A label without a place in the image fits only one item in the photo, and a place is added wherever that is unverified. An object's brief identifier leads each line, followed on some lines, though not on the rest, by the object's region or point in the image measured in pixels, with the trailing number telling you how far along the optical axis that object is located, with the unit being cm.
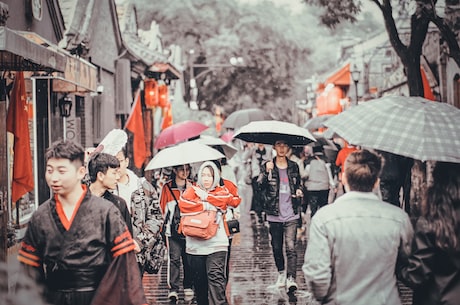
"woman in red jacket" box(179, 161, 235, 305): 778
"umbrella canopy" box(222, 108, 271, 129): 1873
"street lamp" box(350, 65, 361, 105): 2534
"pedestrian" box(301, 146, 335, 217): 1488
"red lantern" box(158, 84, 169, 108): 2686
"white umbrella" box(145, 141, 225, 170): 855
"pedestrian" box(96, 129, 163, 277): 712
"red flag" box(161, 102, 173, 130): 2664
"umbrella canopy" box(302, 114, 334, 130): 2252
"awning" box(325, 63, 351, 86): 3453
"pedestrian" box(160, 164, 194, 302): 917
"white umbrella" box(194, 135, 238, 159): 1122
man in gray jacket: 484
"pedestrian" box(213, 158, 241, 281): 868
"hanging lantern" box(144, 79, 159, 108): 2594
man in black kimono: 482
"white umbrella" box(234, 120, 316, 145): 991
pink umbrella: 1166
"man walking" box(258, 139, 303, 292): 993
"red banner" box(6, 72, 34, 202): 1038
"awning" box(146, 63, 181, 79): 2352
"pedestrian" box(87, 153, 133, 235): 641
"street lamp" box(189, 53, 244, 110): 3741
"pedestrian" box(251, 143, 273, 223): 1788
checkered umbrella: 552
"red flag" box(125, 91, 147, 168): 1384
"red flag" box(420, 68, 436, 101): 1730
